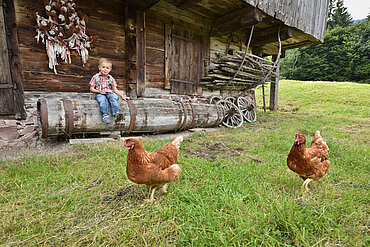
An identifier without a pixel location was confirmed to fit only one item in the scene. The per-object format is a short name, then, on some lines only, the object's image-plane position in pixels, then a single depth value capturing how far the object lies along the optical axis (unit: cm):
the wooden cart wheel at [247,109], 761
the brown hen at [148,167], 169
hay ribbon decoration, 388
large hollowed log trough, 340
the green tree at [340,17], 3300
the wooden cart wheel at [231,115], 654
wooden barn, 384
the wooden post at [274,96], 1134
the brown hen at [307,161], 190
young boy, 377
